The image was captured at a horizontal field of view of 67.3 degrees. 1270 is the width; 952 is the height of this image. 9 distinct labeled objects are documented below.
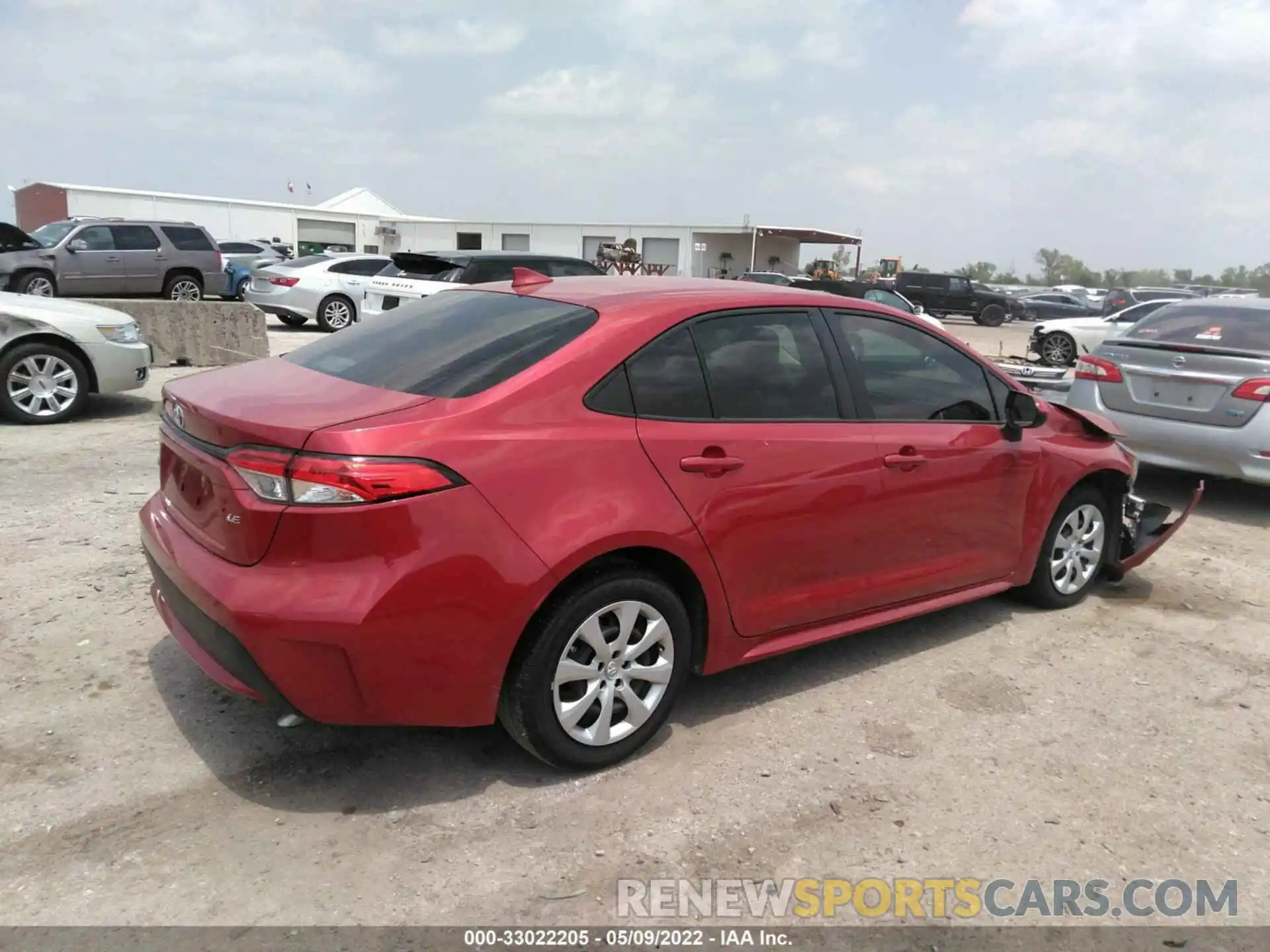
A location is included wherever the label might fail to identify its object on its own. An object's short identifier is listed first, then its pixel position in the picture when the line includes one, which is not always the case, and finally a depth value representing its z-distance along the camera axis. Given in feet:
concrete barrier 38.14
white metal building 154.51
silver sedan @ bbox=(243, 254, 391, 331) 54.39
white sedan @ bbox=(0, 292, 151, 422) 26.02
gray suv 52.95
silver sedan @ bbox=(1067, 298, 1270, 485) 21.91
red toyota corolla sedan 9.04
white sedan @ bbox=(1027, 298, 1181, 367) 62.54
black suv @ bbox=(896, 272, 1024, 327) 117.39
